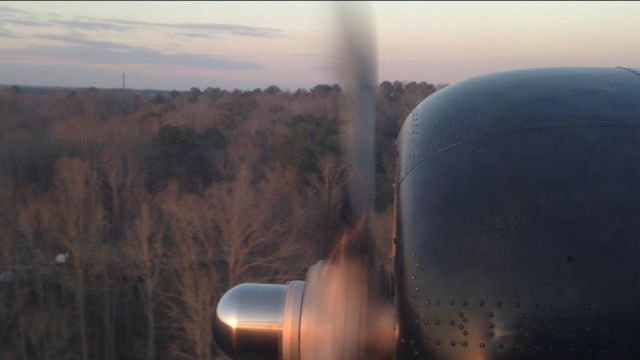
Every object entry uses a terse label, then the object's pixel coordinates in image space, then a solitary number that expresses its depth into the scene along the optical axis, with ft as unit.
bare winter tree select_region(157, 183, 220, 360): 51.34
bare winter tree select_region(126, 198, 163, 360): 57.06
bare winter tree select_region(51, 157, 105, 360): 57.98
